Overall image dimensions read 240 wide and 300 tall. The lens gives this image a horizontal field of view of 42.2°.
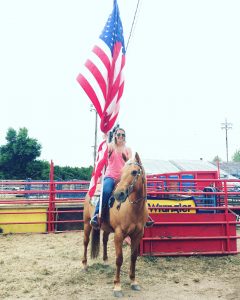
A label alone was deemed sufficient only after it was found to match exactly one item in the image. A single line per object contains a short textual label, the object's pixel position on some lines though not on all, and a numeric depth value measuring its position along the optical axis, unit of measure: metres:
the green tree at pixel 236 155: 108.17
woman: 4.74
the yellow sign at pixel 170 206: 6.12
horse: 4.12
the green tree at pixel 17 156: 30.61
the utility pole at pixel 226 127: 60.81
